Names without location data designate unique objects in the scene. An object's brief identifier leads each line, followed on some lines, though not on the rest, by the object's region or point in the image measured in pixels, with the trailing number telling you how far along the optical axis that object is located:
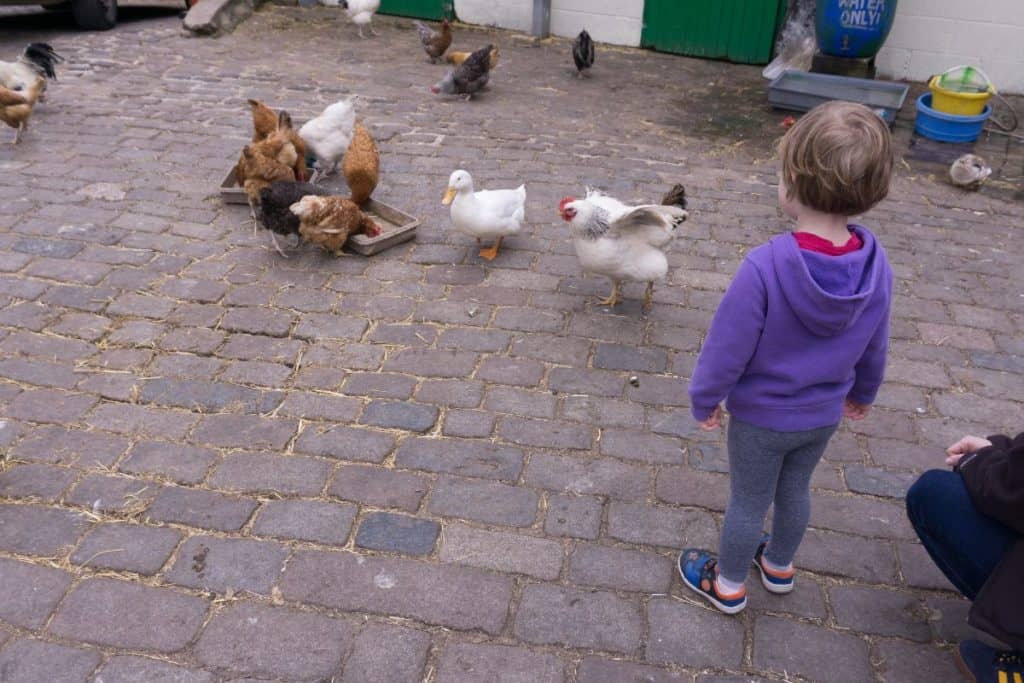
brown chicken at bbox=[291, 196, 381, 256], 4.62
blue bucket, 7.00
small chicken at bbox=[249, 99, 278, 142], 5.67
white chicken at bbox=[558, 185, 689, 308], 4.04
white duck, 4.70
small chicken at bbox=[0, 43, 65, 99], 6.48
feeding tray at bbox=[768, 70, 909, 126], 7.64
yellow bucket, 6.97
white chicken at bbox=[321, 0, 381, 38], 9.76
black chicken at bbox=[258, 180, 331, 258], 4.63
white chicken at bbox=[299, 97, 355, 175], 5.84
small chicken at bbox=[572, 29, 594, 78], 8.46
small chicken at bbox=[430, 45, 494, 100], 7.73
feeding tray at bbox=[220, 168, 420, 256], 4.89
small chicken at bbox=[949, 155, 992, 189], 6.21
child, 2.01
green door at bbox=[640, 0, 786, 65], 9.06
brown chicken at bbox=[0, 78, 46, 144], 6.15
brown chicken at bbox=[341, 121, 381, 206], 5.17
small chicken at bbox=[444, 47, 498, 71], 8.00
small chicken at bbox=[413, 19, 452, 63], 8.88
